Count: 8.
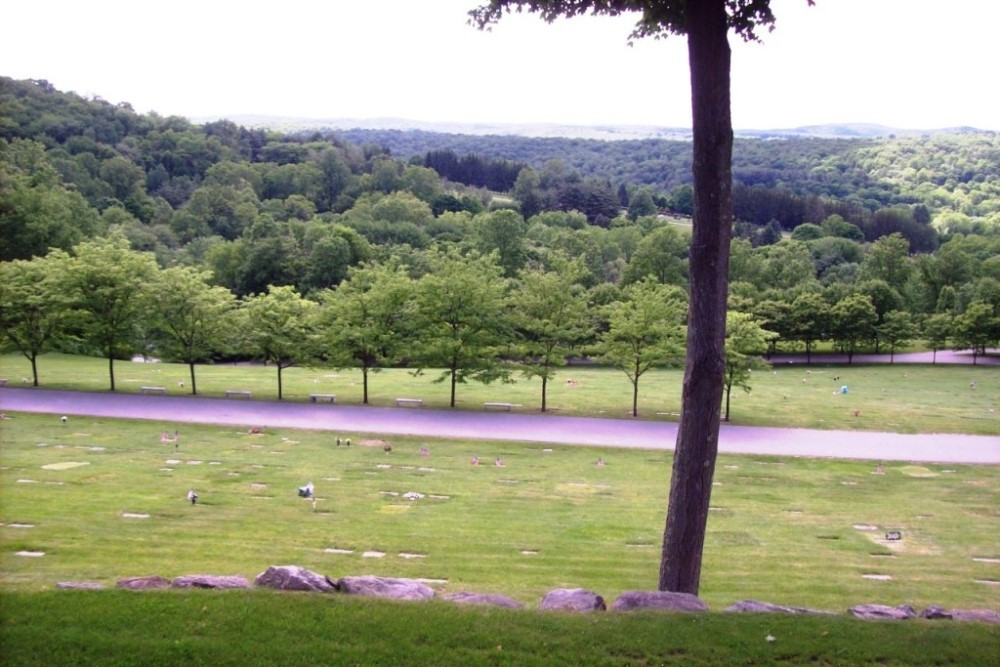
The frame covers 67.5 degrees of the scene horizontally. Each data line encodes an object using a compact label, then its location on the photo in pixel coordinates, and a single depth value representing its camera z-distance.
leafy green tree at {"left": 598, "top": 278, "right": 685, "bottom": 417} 32.09
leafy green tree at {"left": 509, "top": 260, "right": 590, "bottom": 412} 32.84
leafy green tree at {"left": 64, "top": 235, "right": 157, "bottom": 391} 33.09
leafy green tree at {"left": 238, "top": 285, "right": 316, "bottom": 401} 32.78
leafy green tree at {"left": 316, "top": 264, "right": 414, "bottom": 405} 32.62
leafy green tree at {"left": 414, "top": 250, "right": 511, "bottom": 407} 32.38
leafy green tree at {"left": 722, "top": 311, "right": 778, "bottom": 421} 30.67
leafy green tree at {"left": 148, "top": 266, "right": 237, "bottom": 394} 33.03
